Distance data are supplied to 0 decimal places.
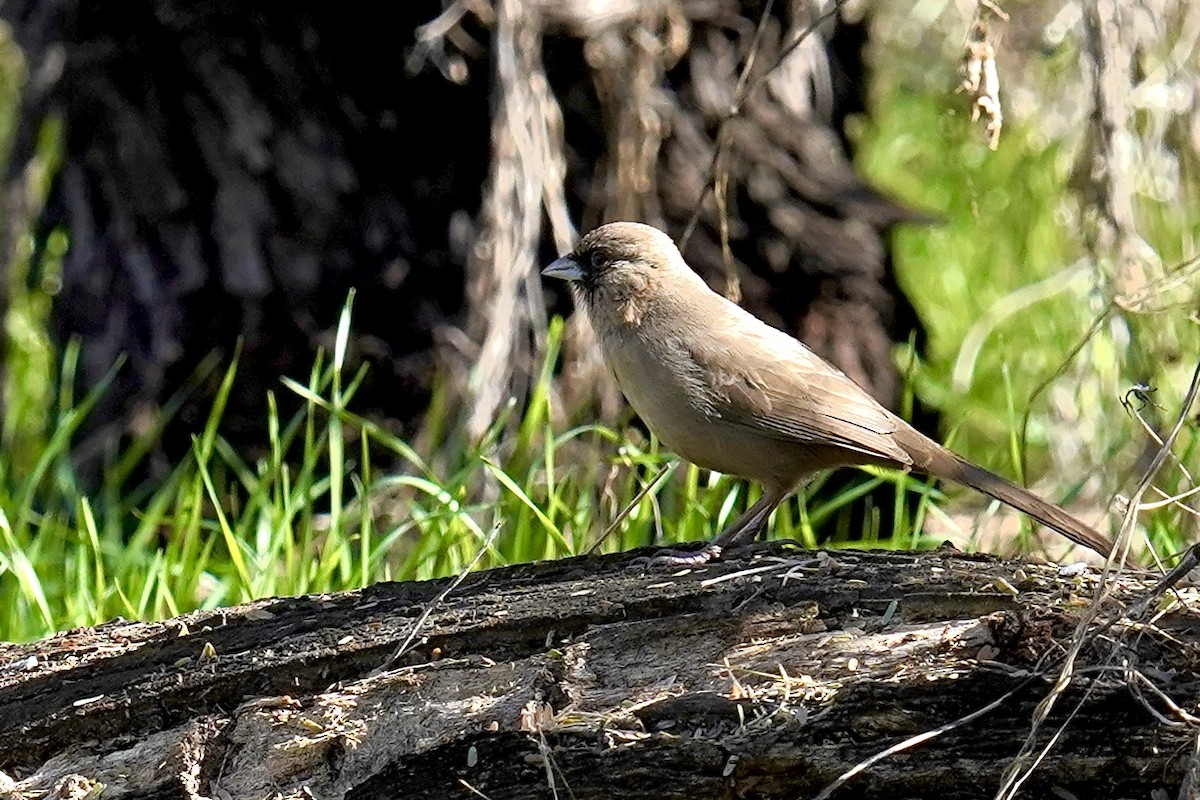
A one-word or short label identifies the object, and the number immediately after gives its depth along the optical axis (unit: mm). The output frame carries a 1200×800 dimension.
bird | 8508
